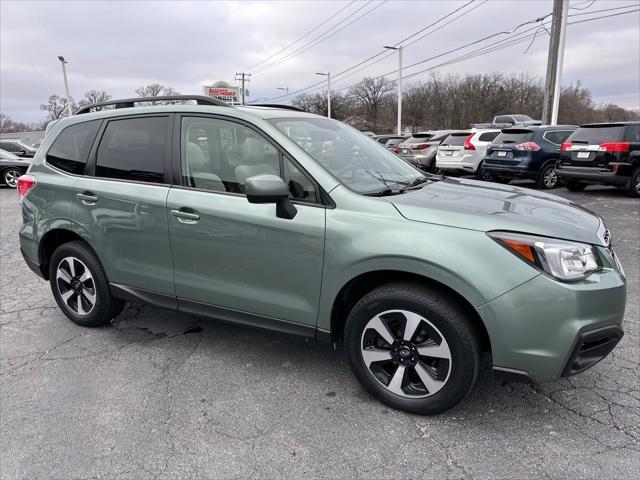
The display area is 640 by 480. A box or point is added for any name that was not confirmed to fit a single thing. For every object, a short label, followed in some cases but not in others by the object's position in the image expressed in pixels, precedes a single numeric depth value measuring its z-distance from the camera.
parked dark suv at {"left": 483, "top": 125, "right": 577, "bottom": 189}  11.20
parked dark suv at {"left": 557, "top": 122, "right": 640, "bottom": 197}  9.40
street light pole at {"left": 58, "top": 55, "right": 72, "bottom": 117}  35.50
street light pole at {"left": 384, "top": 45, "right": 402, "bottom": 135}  34.43
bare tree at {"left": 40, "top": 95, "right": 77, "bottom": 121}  62.10
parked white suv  13.09
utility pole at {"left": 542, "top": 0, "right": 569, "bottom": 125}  16.17
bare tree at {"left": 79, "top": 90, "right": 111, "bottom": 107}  51.42
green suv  2.24
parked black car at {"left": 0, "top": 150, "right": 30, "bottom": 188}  15.77
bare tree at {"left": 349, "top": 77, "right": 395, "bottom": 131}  65.31
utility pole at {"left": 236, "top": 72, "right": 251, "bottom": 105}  70.12
